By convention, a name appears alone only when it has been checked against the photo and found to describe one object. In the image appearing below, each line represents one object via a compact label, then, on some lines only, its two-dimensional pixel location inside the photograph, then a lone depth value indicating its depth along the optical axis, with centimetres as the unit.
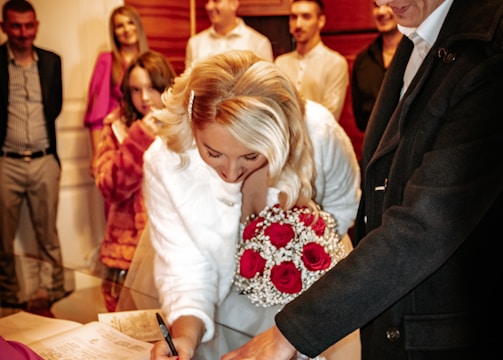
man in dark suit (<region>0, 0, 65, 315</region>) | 450
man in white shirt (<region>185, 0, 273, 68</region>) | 504
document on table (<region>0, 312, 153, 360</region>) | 166
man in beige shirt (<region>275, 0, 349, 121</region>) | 486
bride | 172
